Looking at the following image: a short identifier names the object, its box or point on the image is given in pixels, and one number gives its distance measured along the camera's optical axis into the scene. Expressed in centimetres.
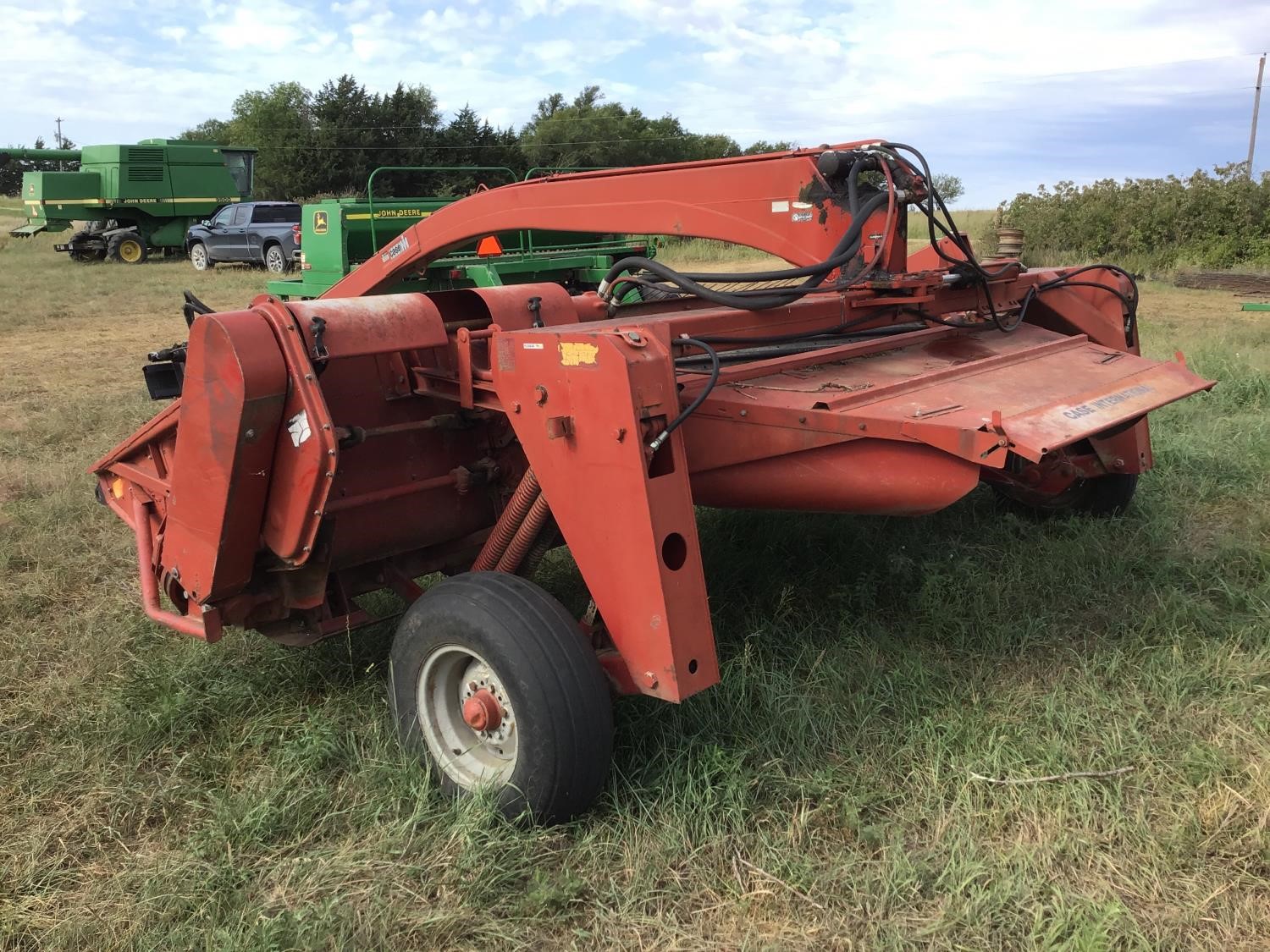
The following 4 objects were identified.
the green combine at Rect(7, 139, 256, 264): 2353
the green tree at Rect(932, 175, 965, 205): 3226
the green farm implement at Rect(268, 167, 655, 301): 875
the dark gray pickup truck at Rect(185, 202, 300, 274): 2027
